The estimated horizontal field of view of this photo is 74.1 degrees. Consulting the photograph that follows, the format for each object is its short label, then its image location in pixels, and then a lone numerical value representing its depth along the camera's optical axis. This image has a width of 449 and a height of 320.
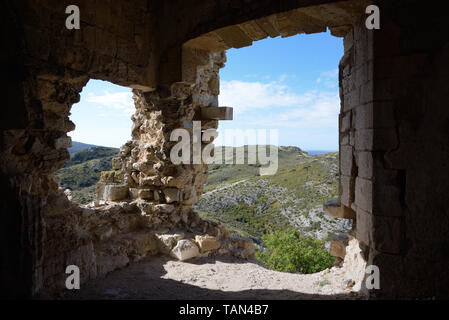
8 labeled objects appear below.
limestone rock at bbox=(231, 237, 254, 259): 5.57
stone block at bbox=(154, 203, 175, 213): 5.41
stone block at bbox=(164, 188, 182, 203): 5.48
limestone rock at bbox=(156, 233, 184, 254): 5.03
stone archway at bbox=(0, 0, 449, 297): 2.87
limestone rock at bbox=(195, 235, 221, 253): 5.16
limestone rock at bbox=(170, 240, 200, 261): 4.87
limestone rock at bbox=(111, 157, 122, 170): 6.76
